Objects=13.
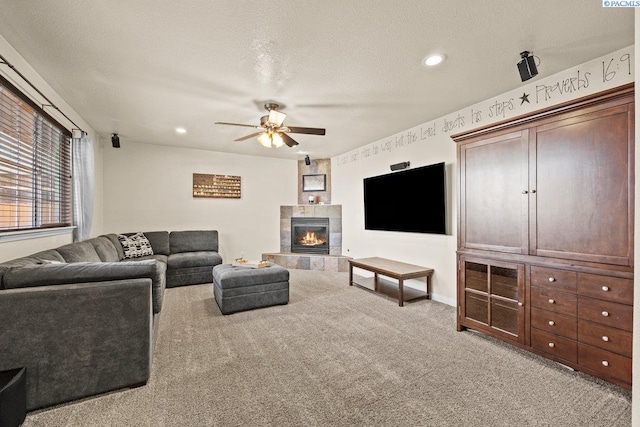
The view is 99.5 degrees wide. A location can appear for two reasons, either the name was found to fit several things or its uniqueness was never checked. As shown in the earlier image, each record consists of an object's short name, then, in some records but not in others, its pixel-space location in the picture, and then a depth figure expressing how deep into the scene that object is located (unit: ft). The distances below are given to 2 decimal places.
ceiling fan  10.44
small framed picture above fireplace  20.94
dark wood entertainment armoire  5.95
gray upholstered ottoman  10.55
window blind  7.06
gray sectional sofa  5.28
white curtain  11.12
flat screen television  11.98
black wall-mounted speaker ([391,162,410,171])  13.90
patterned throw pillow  14.39
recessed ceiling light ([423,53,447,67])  7.43
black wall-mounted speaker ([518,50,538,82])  7.04
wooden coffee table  11.62
